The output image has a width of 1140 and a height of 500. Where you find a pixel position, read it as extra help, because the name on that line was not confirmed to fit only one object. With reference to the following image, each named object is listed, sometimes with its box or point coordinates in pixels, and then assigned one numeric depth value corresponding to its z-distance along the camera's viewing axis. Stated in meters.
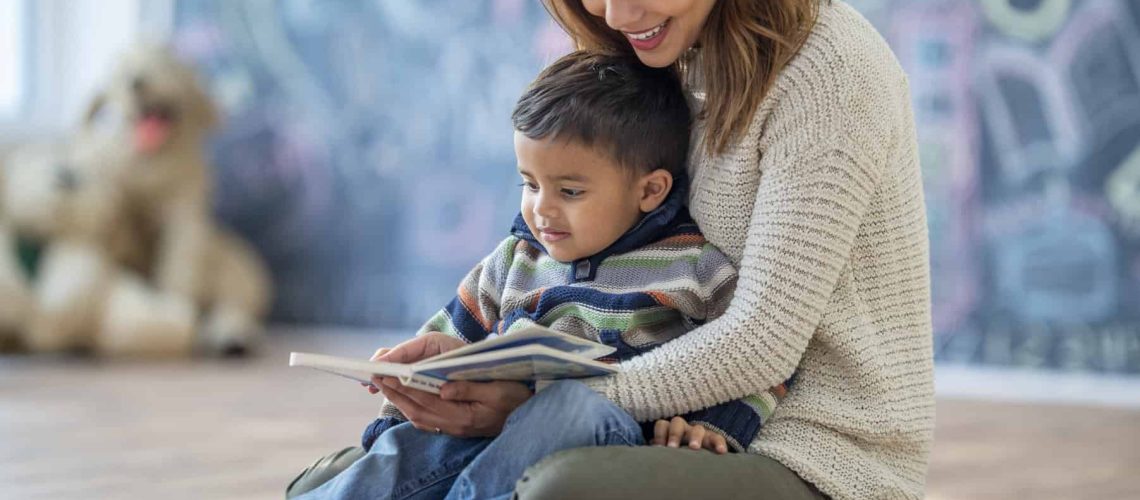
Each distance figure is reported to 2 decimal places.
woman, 1.83
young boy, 1.93
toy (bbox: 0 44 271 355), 4.39
